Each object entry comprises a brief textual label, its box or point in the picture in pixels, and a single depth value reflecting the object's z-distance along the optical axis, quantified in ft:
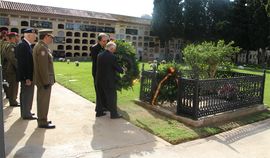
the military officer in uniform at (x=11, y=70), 21.48
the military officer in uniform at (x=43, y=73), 16.08
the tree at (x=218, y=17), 127.88
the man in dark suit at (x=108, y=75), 18.67
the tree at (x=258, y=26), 118.93
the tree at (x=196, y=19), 138.51
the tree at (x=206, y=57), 26.63
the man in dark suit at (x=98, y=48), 20.21
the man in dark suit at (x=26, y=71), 17.65
